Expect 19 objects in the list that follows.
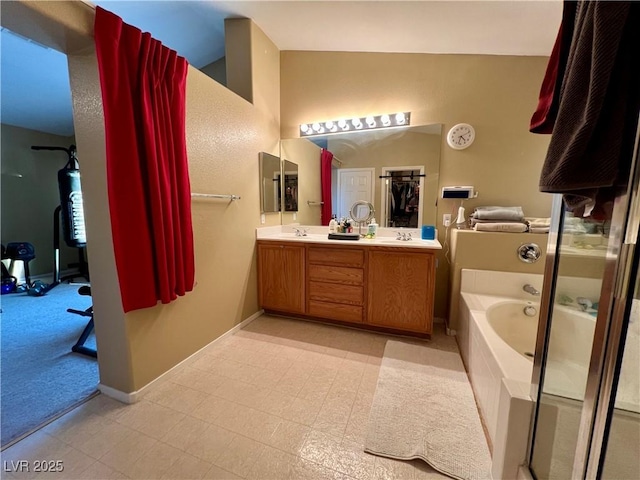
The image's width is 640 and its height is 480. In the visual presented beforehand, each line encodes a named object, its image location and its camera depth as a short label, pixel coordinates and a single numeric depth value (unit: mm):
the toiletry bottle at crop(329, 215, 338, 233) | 2705
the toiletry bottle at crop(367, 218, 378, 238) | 2605
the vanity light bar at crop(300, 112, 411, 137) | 2455
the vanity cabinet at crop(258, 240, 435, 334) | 2098
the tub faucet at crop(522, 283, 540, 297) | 1928
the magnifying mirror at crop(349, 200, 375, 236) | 2645
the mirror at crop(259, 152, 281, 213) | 2572
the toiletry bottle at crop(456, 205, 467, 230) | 2254
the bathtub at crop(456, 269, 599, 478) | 870
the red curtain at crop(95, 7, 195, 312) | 1262
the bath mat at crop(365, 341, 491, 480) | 1161
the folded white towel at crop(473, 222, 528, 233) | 1981
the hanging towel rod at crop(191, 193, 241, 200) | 1797
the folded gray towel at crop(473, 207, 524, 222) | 2025
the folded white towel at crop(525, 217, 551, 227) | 1975
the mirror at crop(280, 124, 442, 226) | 2426
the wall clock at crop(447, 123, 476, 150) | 2281
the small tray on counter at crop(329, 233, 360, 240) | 2461
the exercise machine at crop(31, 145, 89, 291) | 2334
